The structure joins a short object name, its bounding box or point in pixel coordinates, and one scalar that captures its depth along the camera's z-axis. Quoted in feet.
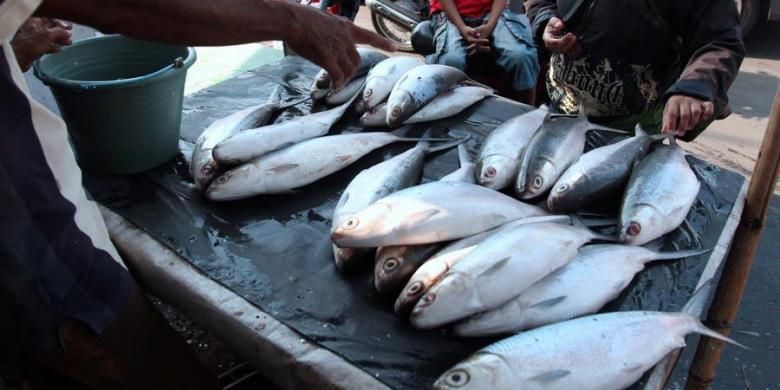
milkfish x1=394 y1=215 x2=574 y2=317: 5.51
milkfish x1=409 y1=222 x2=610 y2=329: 5.28
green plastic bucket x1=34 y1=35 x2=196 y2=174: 7.24
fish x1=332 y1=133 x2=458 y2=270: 6.50
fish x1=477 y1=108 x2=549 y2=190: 7.46
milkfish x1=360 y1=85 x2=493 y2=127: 9.37
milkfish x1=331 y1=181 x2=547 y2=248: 5.96
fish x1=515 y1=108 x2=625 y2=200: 7.28
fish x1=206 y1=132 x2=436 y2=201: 7.41
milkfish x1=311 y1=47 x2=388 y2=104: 10.19
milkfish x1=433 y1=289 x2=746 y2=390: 4.59
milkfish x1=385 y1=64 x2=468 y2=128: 9.16
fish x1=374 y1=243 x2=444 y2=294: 5.82
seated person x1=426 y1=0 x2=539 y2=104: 13.79
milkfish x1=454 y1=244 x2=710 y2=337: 5.31
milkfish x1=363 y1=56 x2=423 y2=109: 9.71
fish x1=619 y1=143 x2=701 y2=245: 6.40
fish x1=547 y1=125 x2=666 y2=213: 6.95
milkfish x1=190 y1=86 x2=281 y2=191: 7.83
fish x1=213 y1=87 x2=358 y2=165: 7.86
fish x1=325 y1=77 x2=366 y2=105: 10.07
